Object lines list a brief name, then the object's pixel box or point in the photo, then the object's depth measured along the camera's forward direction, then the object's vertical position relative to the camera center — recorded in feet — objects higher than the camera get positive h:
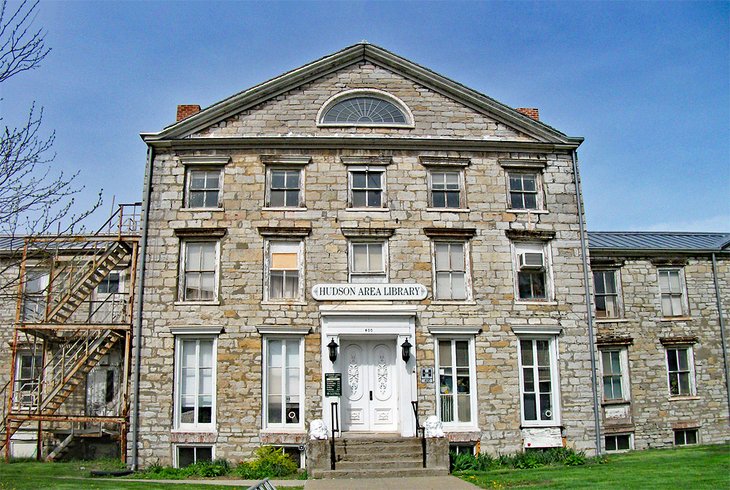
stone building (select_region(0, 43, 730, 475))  56.03 +8.33
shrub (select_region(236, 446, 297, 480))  51.34 -7.24
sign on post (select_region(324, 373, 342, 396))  54.80 -1.09
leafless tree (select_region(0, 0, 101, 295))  31.37 +9.77
